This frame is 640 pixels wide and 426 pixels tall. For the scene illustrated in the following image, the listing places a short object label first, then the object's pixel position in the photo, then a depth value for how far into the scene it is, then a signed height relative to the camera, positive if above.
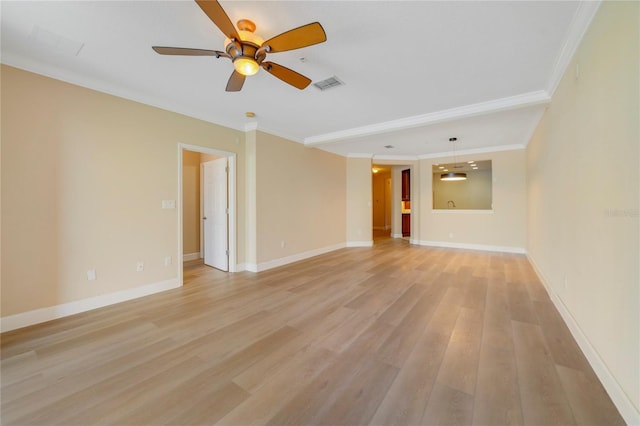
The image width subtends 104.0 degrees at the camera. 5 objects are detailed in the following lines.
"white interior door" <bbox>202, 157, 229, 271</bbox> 4.61 -0.08
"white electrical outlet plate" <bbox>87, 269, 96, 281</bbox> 2.91 -0.75
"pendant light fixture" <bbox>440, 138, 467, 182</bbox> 6.64 +0.87
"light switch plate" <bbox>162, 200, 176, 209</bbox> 3.57 +0.09
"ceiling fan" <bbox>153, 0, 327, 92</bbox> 1.71 +1.28
